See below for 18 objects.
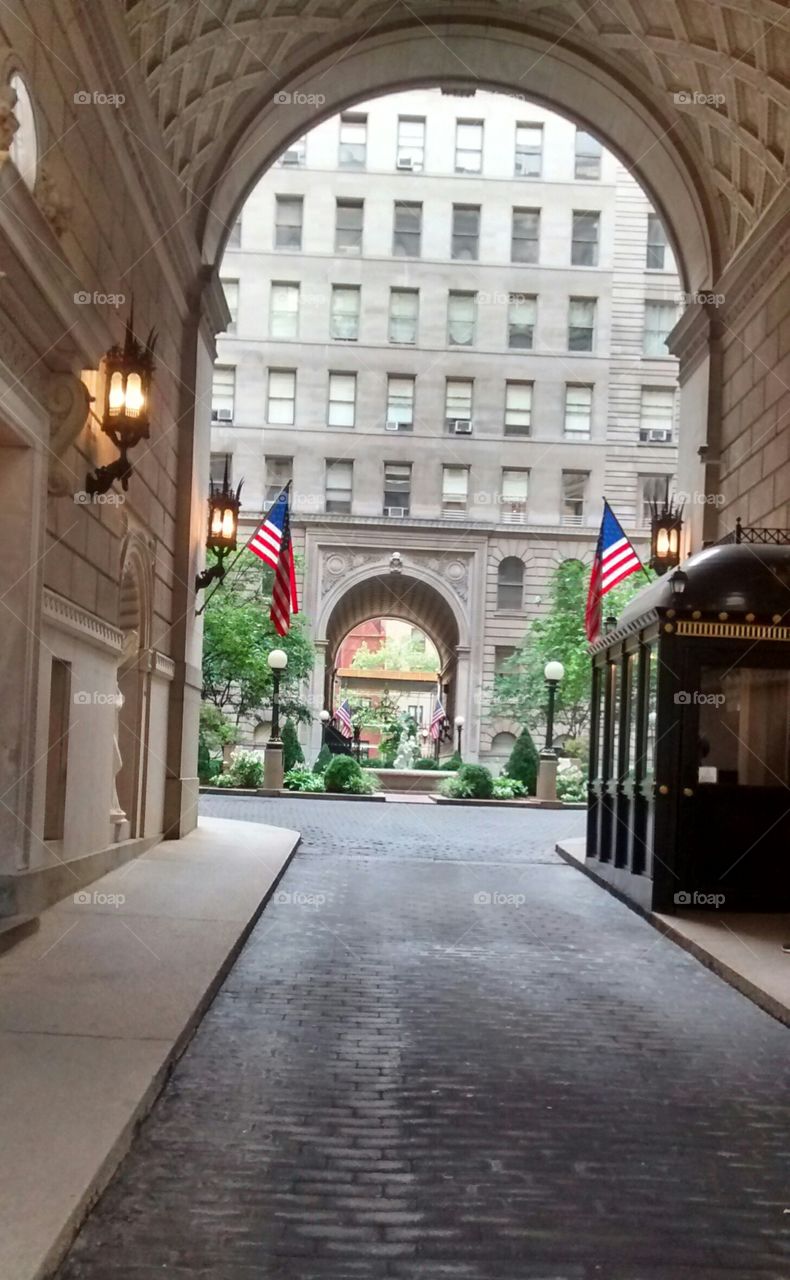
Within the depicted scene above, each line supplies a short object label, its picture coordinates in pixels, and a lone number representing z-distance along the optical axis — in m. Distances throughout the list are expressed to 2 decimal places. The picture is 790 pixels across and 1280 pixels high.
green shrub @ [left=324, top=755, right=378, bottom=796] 30.91
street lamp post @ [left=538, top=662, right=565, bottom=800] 31.97
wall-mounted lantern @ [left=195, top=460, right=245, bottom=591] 17.77
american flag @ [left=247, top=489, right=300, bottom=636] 21.31
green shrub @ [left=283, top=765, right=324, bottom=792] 31.22
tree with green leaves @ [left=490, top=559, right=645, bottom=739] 39.75
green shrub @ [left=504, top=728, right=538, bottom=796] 34.69
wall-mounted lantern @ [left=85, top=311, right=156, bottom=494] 10.85
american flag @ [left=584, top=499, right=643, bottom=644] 20.03
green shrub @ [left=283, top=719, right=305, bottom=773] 34.94
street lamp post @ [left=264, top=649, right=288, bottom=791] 30.34
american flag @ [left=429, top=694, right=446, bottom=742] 53.08
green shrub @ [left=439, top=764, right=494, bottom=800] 31.58
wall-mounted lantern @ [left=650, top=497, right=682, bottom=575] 17.30
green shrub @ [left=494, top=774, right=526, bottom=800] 32.50
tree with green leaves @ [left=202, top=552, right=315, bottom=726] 35.84
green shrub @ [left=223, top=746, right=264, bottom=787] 31.59
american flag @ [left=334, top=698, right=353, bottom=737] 46.08
